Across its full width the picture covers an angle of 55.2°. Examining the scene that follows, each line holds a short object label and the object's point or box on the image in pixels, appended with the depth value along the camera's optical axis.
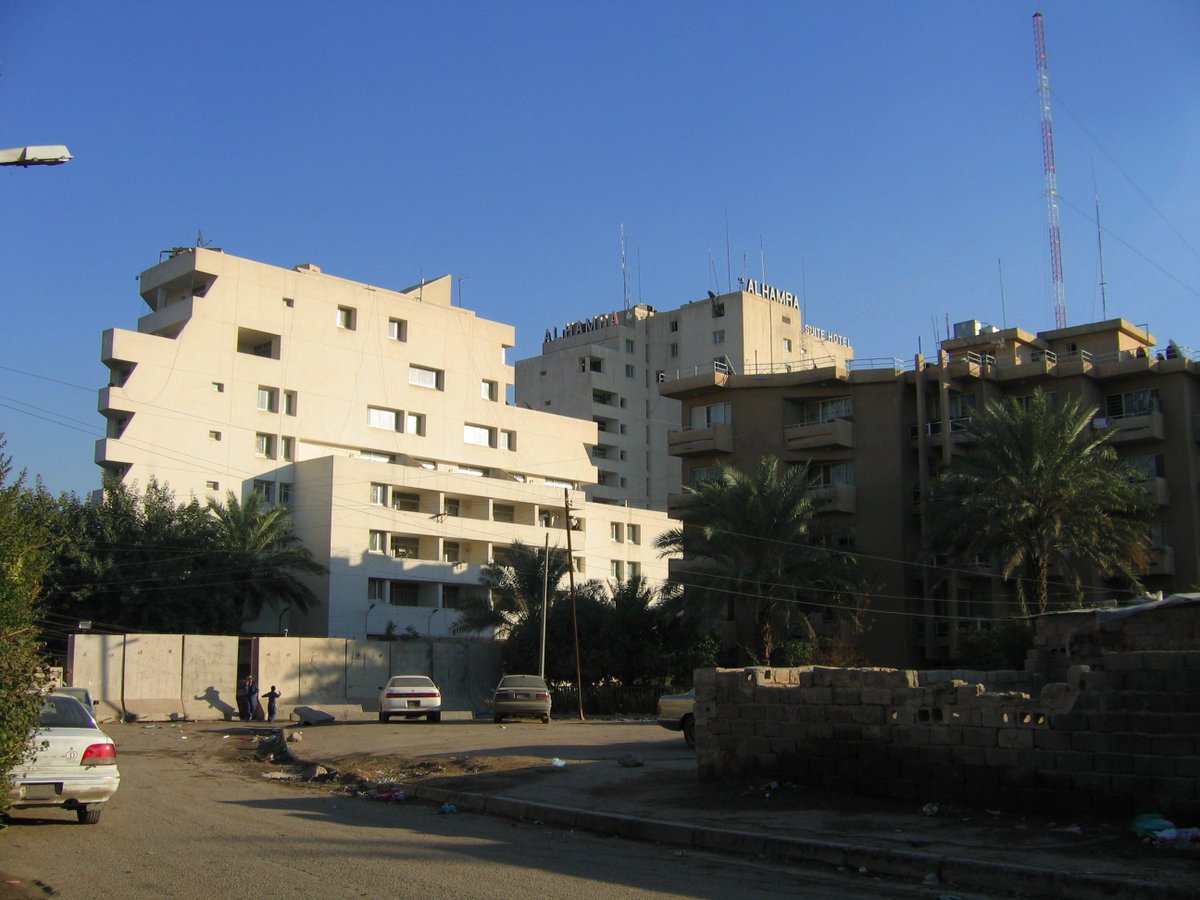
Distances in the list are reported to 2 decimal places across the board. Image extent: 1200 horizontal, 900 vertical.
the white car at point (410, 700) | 34.38
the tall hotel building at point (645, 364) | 90.19
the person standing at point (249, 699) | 39.03
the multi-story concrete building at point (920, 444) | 48.50
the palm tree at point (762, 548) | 42.56
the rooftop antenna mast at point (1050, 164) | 66.44
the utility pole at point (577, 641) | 43.29
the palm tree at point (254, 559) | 52.81
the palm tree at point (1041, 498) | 41.03
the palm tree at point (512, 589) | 51.32
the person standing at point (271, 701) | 36.78
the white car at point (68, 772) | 11.48
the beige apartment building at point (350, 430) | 58.75
